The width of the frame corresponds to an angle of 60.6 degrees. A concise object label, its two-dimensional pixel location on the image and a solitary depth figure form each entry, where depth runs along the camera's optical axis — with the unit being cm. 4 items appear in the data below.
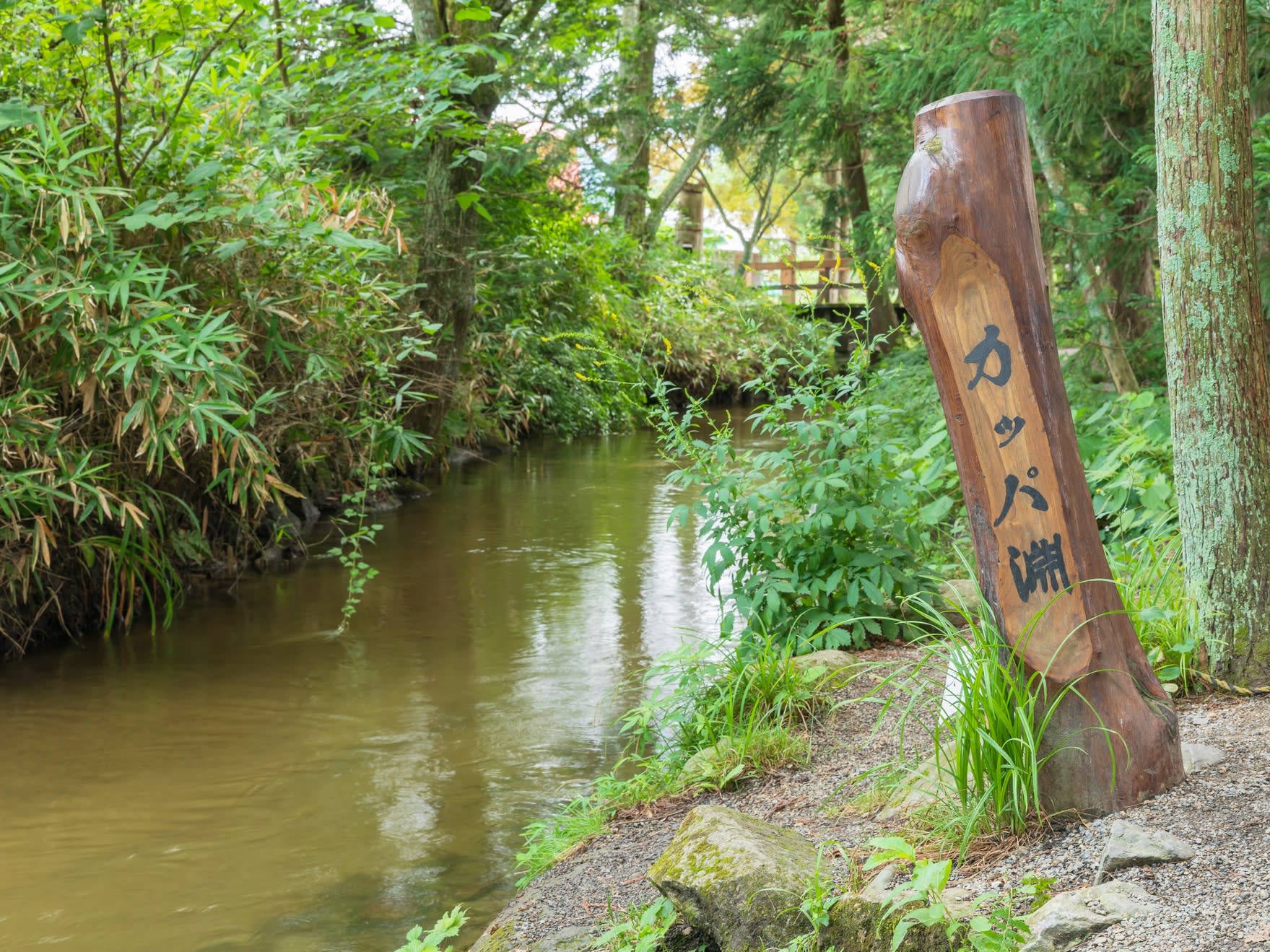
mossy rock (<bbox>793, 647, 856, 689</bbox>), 376
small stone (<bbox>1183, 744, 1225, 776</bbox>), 263
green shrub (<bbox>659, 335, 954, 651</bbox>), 419
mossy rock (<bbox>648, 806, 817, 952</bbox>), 228
